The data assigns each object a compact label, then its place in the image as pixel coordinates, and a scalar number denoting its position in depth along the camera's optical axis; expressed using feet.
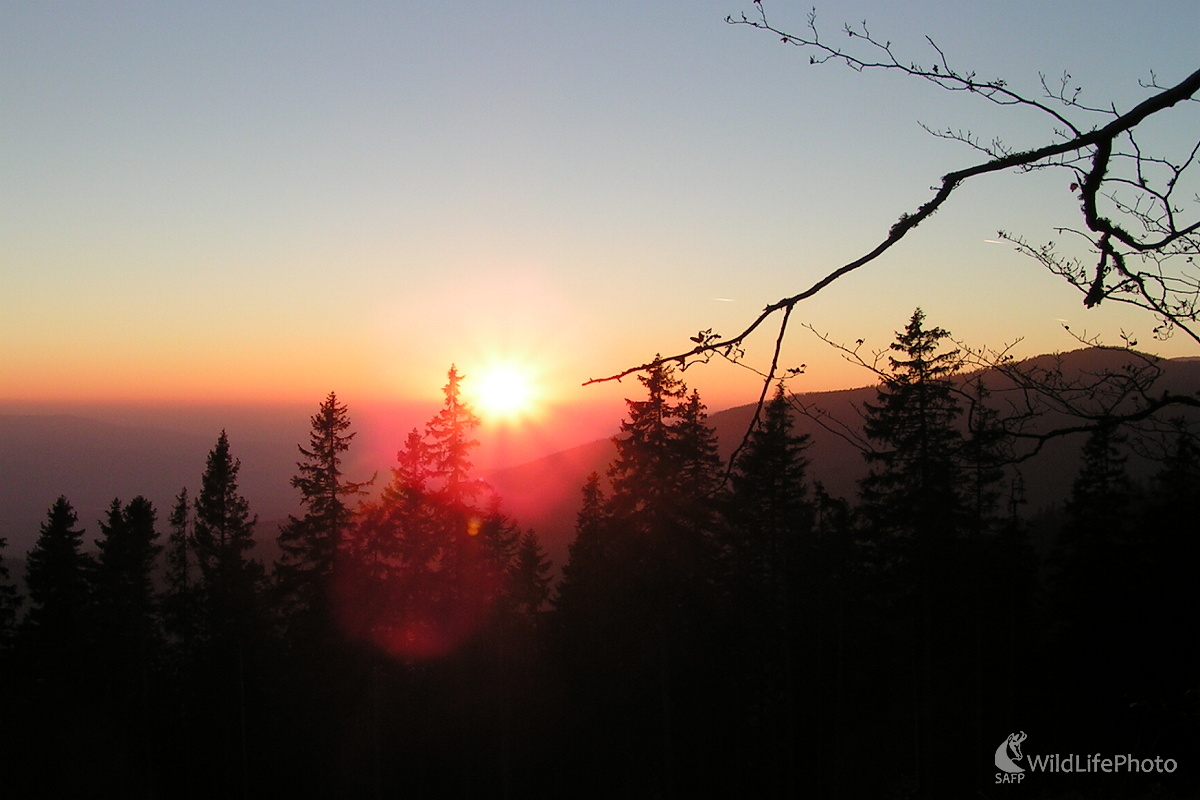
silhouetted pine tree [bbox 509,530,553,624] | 120.16
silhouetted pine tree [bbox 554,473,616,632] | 93.70
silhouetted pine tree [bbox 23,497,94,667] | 103.91
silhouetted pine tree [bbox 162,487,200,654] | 111.65
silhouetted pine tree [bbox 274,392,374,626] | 92.94
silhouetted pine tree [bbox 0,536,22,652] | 104.78
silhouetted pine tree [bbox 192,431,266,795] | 96.07
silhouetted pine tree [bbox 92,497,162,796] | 96.94
